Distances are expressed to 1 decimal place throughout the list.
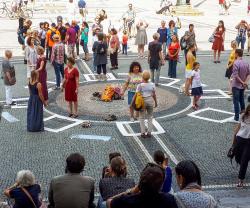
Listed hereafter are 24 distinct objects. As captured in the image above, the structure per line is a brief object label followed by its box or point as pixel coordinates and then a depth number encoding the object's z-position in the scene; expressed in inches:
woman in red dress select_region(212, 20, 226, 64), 796.0
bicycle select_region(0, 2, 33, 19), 1365.7
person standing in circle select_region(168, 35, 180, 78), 684.1
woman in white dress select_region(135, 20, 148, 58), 841.5
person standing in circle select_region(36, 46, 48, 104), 551.5
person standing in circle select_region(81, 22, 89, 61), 820.6
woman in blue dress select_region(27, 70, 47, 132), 476.7
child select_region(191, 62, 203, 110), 552.4
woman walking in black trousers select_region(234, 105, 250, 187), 355.9
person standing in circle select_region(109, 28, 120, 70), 741.9
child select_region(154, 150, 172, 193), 279.3
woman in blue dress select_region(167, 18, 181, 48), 824.9
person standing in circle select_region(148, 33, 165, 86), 645.3
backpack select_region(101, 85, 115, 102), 588.7
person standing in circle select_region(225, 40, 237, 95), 617.9
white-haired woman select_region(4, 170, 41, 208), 253.4
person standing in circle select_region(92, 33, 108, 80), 687.7
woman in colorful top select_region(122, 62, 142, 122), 507.8
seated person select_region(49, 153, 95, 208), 240.4
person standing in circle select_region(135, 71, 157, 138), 458.3
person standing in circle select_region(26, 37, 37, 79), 608.4
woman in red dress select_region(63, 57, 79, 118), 512.1
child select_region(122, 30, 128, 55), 856.9
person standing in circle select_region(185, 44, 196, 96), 596.5
